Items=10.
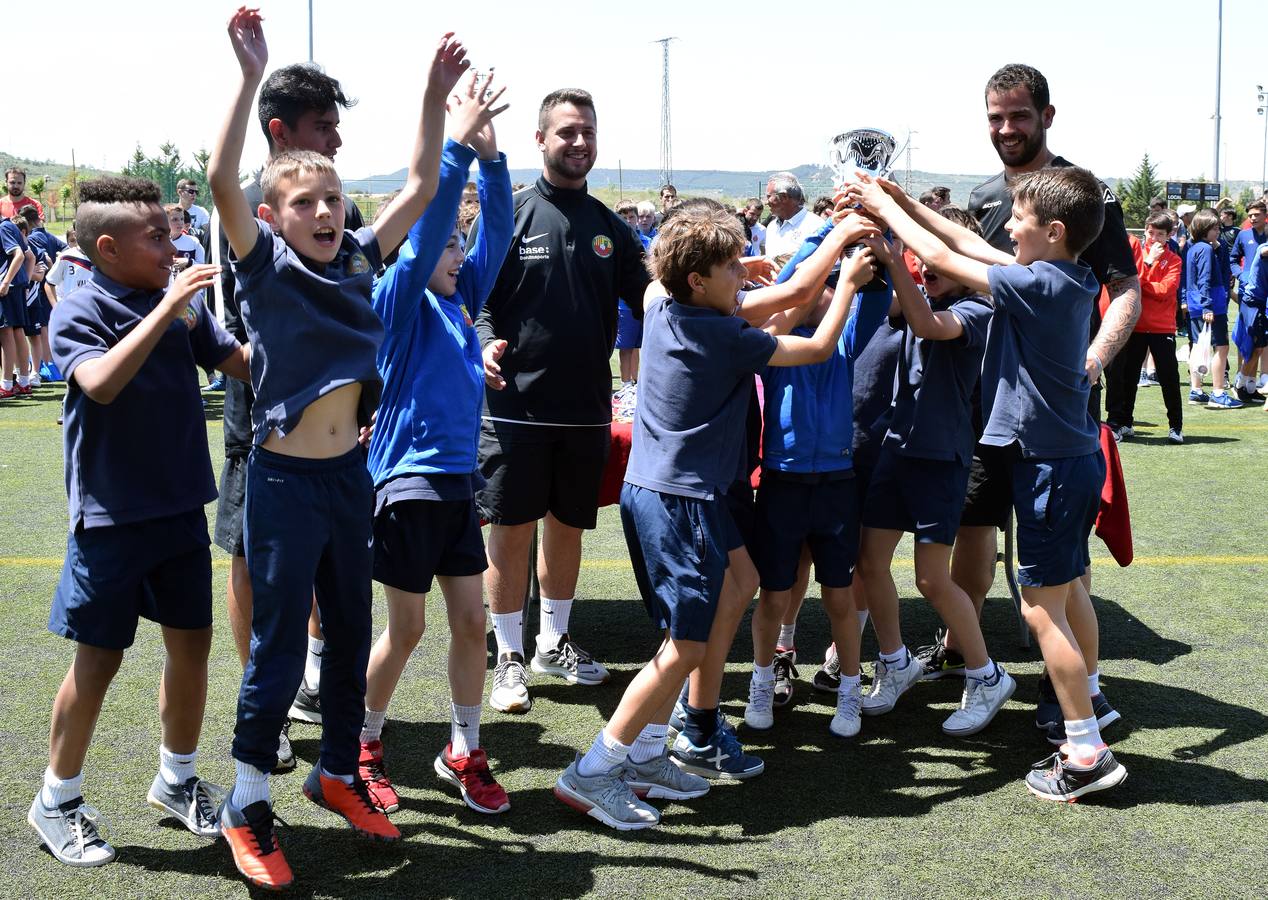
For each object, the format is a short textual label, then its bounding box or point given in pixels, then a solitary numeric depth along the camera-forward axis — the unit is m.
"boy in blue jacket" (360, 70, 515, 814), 3.61
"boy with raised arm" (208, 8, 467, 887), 3.12
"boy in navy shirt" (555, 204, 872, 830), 3.57
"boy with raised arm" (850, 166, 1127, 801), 3.74
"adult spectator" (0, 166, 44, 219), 14.48
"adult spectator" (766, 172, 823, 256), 9.29
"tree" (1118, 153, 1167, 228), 64.53
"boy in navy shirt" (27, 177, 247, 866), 3.24
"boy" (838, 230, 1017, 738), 4.34
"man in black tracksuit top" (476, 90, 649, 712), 4.91
